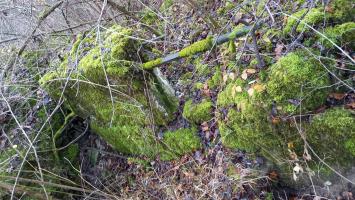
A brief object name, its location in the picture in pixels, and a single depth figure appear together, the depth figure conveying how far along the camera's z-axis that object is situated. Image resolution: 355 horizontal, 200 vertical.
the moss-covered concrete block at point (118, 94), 4.66
